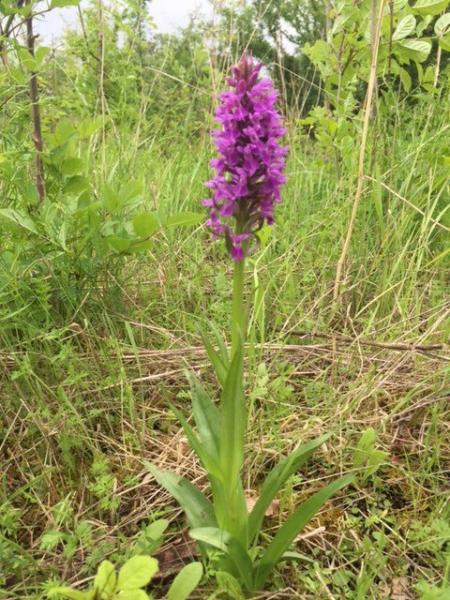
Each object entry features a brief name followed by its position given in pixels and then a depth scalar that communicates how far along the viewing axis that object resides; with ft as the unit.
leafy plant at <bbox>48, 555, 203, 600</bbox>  0.93
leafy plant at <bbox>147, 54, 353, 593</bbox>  1.10
